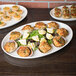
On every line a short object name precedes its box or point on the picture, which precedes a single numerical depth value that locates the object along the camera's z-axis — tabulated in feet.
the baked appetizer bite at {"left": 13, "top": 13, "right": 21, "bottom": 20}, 4.35
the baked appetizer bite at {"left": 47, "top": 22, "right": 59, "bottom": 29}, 3.90
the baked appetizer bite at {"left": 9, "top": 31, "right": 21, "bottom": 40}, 3.63
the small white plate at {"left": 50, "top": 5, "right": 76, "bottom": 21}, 4.23
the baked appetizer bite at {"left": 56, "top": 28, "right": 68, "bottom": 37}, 3.60
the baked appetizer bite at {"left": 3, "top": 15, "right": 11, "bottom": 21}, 4.34
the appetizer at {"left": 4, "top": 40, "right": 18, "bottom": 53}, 3.28
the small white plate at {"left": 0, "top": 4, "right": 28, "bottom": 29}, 4.21
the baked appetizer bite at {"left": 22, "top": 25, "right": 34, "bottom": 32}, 3.85
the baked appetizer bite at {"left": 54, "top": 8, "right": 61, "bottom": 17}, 4.41
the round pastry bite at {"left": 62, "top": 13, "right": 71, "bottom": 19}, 4.28
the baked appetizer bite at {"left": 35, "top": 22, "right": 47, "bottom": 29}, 3.95
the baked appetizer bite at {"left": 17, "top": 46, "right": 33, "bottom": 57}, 3.14
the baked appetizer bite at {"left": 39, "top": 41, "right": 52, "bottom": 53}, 3.21
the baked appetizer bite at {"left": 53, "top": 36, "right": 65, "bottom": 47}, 3.31
